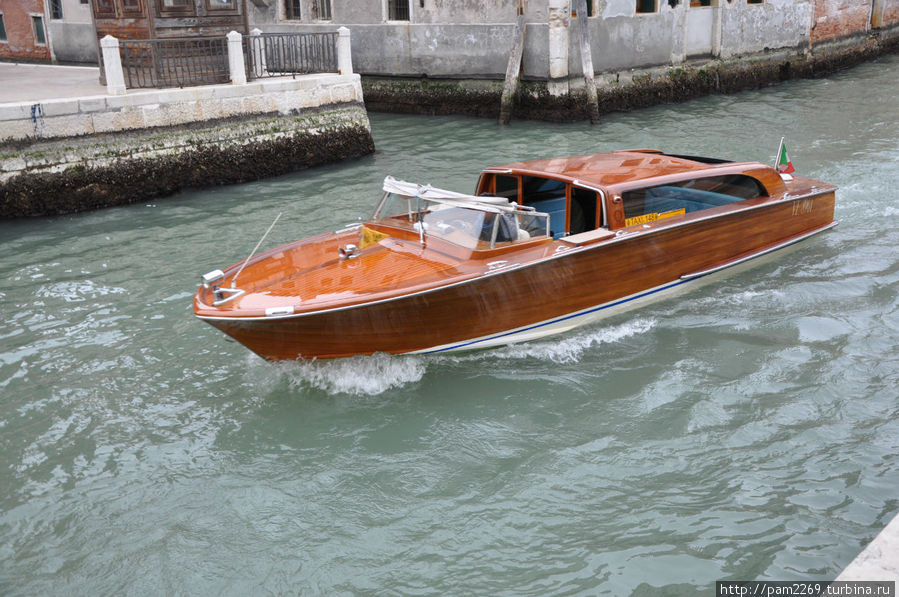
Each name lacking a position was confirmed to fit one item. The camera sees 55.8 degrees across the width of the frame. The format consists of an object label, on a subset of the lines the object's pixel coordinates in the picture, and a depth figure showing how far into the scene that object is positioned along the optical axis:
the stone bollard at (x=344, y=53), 13.20
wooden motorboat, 5.93
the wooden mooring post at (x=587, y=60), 15.52
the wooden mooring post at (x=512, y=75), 15.90
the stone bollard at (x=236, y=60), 11.88
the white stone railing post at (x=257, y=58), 12.87
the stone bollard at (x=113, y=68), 10.98
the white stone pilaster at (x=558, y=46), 15.67
